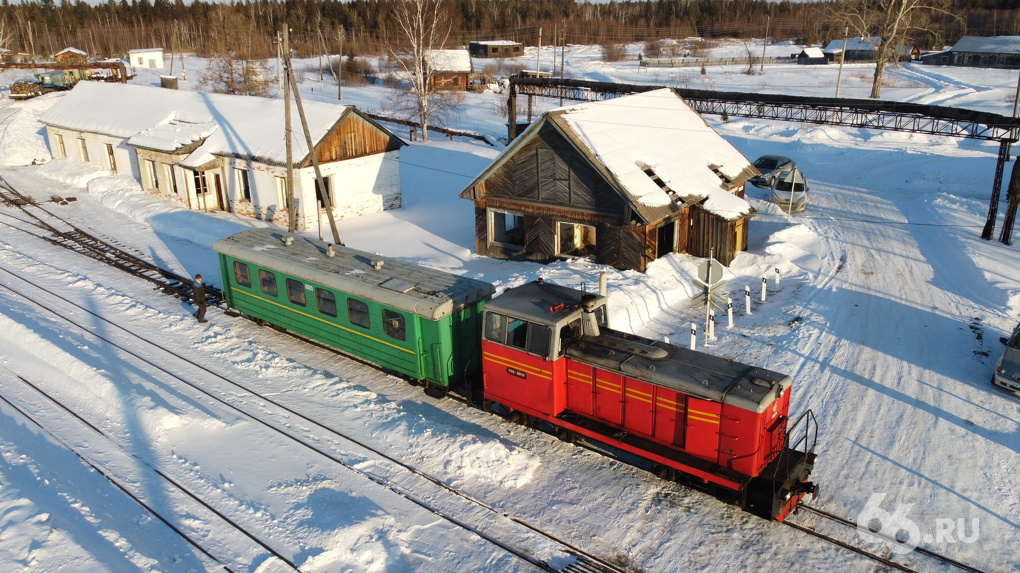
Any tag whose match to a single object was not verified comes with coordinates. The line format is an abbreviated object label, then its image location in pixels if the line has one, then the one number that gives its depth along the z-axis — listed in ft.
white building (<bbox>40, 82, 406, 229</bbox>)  102.22
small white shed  335.47
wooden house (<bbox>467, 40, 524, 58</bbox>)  371.56
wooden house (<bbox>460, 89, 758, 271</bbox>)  77.56
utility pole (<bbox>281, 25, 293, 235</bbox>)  76.13
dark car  117.19
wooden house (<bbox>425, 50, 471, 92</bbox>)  252.62
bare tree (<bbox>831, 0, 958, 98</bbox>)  197.98
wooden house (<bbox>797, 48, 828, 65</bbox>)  341.41
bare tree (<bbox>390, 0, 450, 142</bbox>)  164.86
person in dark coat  64.13
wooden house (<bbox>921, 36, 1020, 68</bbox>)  289.74
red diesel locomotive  38.17
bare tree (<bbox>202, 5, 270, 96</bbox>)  226.79
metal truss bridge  90.12
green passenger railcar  49.11
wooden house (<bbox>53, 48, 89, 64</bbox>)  287.89
